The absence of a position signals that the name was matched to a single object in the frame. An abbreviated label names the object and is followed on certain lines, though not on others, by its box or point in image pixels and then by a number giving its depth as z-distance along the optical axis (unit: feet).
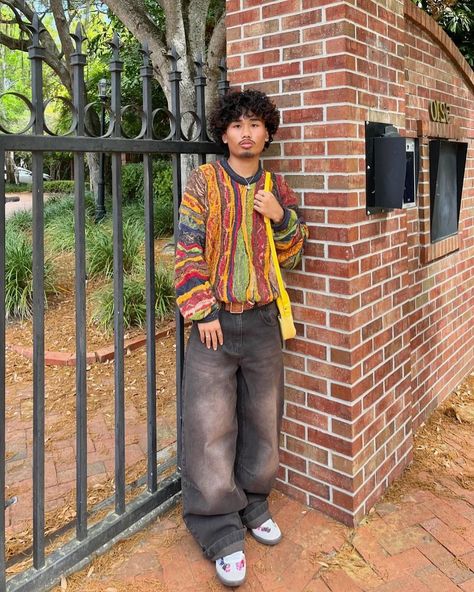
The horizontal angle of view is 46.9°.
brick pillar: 7.70
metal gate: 6.24
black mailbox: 8.05
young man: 7.13
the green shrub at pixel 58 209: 36.05
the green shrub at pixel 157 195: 33.50
